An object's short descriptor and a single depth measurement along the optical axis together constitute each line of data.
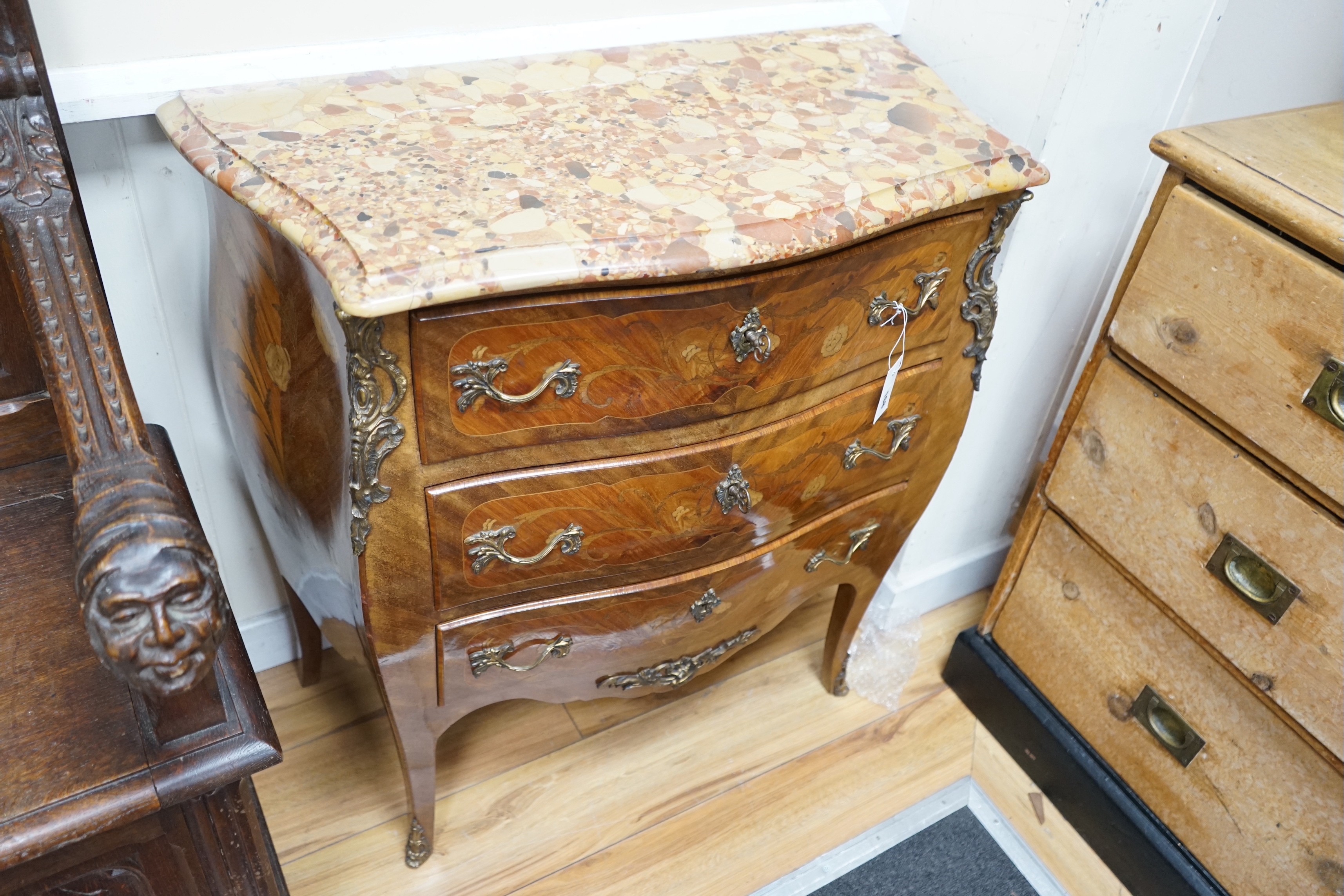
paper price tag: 0.93
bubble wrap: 1.50
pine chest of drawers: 0.93
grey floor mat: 1.27
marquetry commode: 0.74
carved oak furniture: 0.55
